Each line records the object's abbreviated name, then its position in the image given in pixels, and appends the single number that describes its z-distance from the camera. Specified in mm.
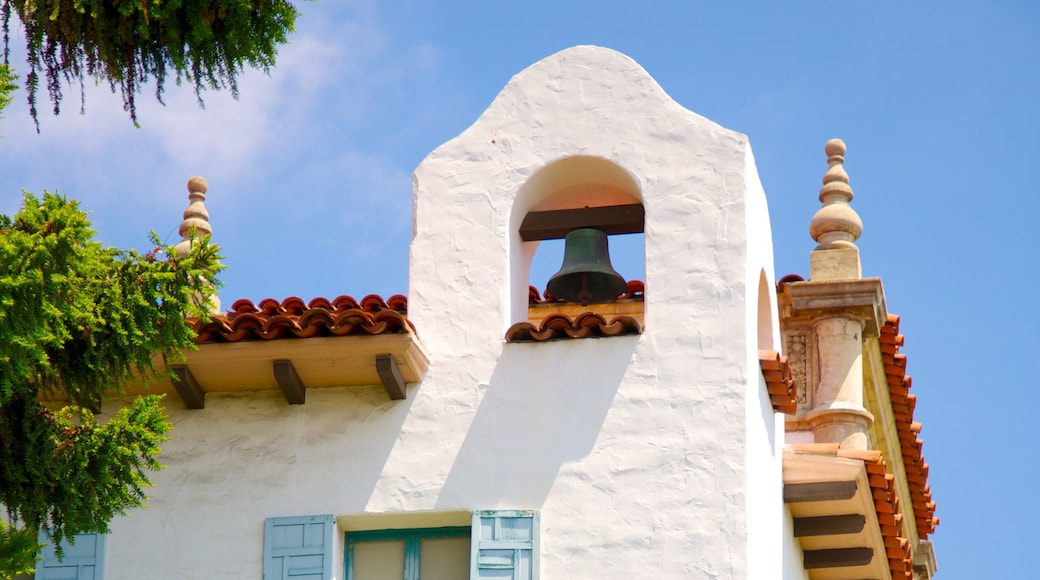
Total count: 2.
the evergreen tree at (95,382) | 10477
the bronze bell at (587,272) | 15219
